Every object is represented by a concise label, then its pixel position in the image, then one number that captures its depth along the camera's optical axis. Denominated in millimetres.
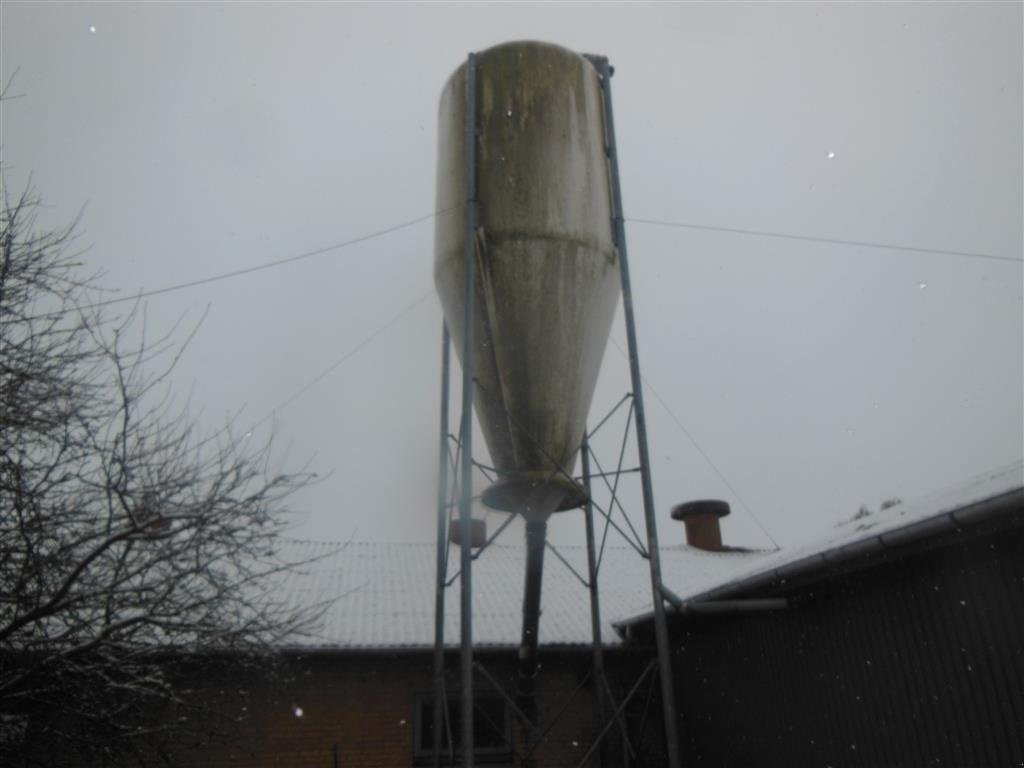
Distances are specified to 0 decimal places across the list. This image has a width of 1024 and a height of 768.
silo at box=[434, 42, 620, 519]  7453
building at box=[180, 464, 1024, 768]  5676
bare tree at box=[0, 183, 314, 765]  5336
